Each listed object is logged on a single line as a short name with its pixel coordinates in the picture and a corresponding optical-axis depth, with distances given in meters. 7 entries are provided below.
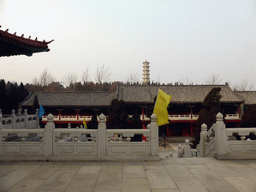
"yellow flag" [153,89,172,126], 7.10
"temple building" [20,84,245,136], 23.64
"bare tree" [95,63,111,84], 51.69
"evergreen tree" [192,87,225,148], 16.73
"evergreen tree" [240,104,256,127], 15.16
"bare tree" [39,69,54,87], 57.89
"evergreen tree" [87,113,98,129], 20.10
